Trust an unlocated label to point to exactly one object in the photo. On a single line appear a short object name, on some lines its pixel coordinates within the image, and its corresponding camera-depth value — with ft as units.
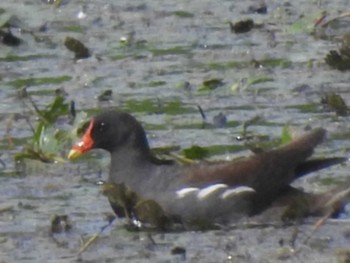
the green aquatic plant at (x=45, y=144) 35.24
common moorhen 32.19
